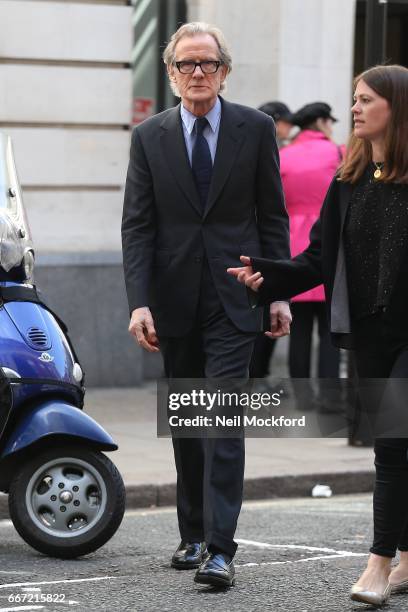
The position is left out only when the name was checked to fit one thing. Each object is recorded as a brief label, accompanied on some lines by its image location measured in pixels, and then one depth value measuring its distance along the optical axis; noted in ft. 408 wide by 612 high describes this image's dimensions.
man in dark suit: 36.22
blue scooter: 39.52
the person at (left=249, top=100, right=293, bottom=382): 68.11
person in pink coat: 66.38
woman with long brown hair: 32.72
